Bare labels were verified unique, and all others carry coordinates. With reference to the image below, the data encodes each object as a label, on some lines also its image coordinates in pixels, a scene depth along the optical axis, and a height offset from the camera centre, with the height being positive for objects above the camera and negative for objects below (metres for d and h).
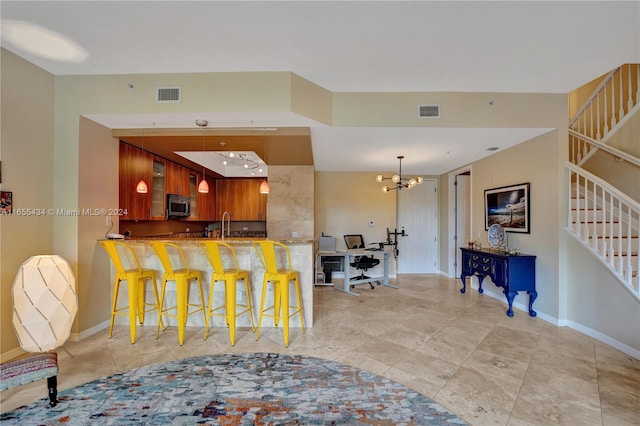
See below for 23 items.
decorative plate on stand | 4.36 -0.36
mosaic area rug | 1.90 -1.40
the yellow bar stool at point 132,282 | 3.00 -0.77
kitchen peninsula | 3.44 -0.73
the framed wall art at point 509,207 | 4.05 +0.08
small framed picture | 2.56 +0.10
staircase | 2.88 +0.66
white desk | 5.20 -1.05
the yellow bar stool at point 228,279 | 2.97 -0.72
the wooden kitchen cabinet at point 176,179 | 5.17 +0.65
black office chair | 5.64 -0.96
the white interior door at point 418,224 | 6.81 -0.28
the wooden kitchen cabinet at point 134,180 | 3.89 +0.48
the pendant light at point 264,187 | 4.10 +0.38
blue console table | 3.87 -0.86
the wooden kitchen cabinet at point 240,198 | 7.48 +0.39
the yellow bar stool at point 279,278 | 2.98 -0.72
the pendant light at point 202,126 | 3.30 +1.06
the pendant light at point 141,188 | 3.68 +0.32
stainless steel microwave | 5.12 +0.13
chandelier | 4.87 +0.60
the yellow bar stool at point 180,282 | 2.97 -0.77
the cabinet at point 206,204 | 6.43 +0.21
